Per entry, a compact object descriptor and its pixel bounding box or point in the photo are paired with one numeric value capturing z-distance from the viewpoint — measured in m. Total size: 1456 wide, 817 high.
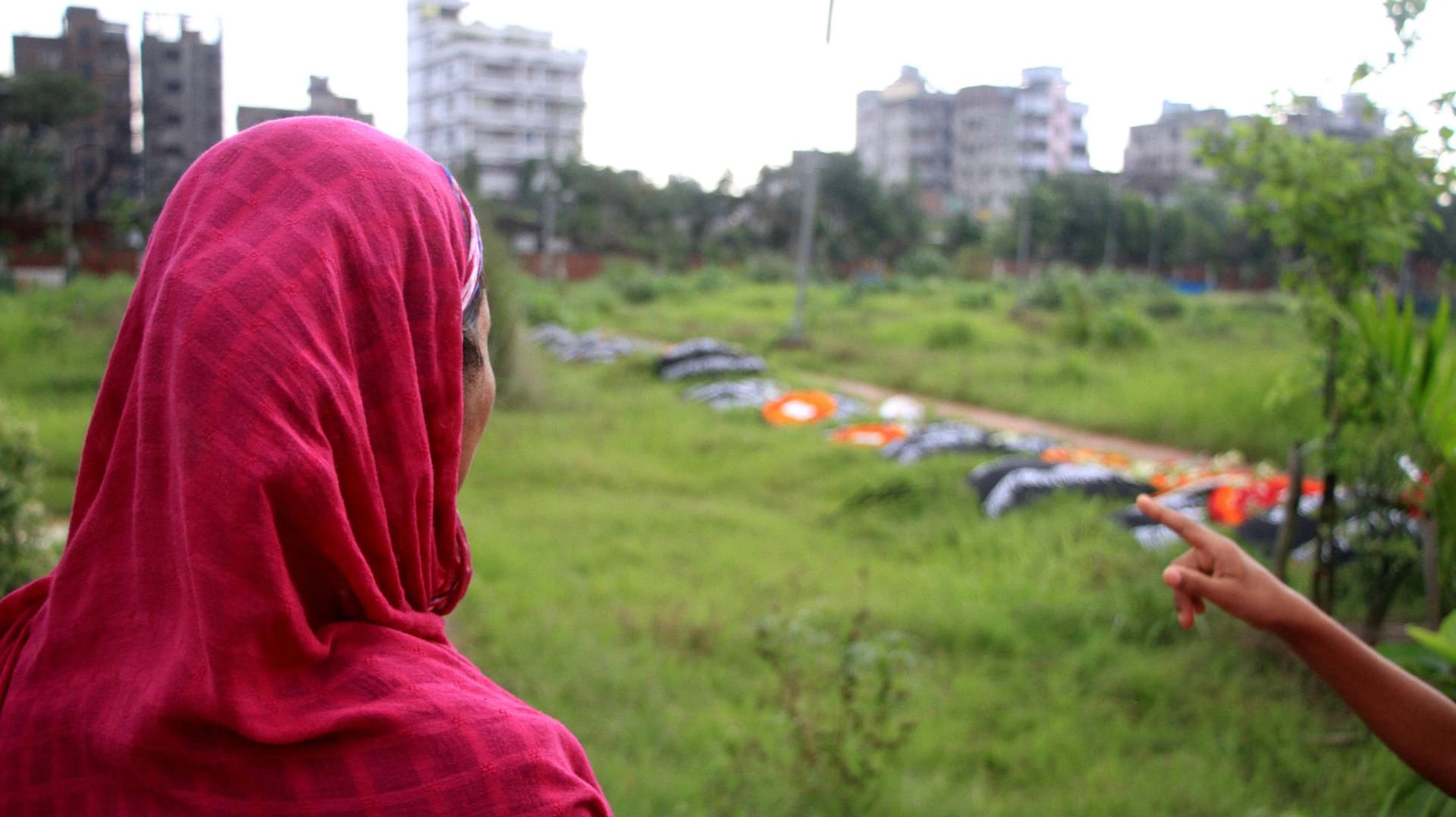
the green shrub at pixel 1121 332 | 16.12
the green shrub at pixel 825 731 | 3.15
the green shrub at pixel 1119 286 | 26.41
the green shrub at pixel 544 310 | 19.23
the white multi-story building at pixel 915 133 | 59.28
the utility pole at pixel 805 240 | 17.73
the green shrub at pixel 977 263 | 39.94
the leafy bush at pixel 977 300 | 26.22
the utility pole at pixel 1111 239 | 37.97
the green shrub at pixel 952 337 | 17.80
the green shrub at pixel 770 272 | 34.28
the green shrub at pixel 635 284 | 27.47
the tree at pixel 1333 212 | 3.77
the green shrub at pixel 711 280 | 30.20
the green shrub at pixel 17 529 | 3.37
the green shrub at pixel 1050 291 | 24.47
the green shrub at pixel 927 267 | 38.38
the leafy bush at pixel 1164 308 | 24.25
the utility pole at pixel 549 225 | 29.77
